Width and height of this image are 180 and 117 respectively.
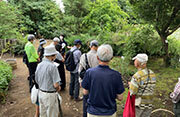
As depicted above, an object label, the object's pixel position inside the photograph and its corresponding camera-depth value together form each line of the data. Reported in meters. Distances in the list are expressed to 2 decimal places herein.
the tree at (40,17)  13.39
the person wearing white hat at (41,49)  4.61
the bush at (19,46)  10.16
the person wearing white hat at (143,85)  2.47
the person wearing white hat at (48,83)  2.70
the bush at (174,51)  7.35
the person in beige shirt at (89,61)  3.18
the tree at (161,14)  6.31
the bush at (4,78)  4.50
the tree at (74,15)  11.16
